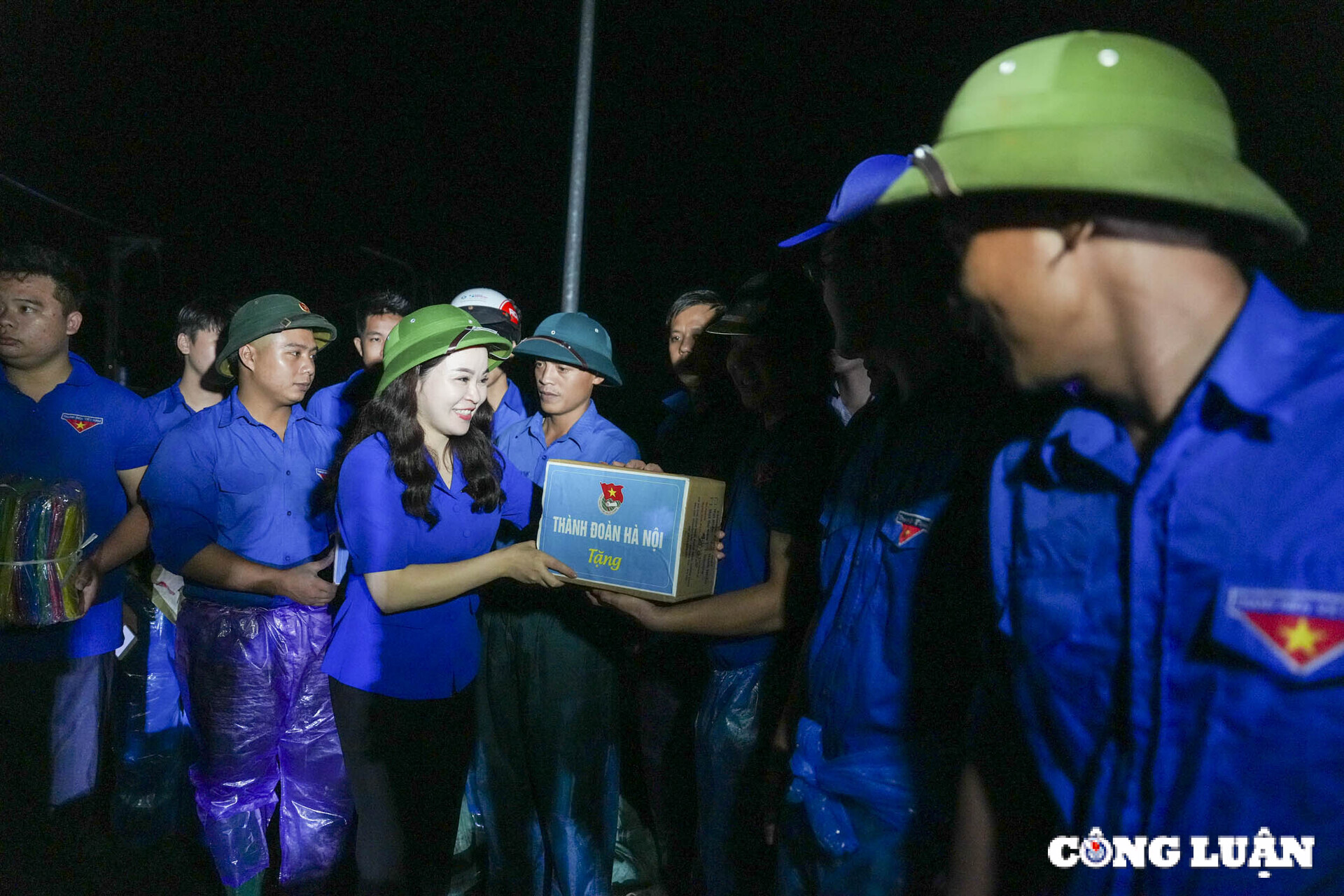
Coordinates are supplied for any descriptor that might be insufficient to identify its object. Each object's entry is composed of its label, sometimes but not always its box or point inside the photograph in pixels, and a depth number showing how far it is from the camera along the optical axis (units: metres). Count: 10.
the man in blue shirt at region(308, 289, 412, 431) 4.02
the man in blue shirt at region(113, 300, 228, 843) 3.42
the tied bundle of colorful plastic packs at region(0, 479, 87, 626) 2.70
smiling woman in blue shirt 2.33
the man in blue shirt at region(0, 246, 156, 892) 3.03
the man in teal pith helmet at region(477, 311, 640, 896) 2.78
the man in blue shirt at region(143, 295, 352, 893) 2.89
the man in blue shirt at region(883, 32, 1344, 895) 0.88
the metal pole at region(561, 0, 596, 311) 3.41
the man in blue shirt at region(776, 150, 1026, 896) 1.48
